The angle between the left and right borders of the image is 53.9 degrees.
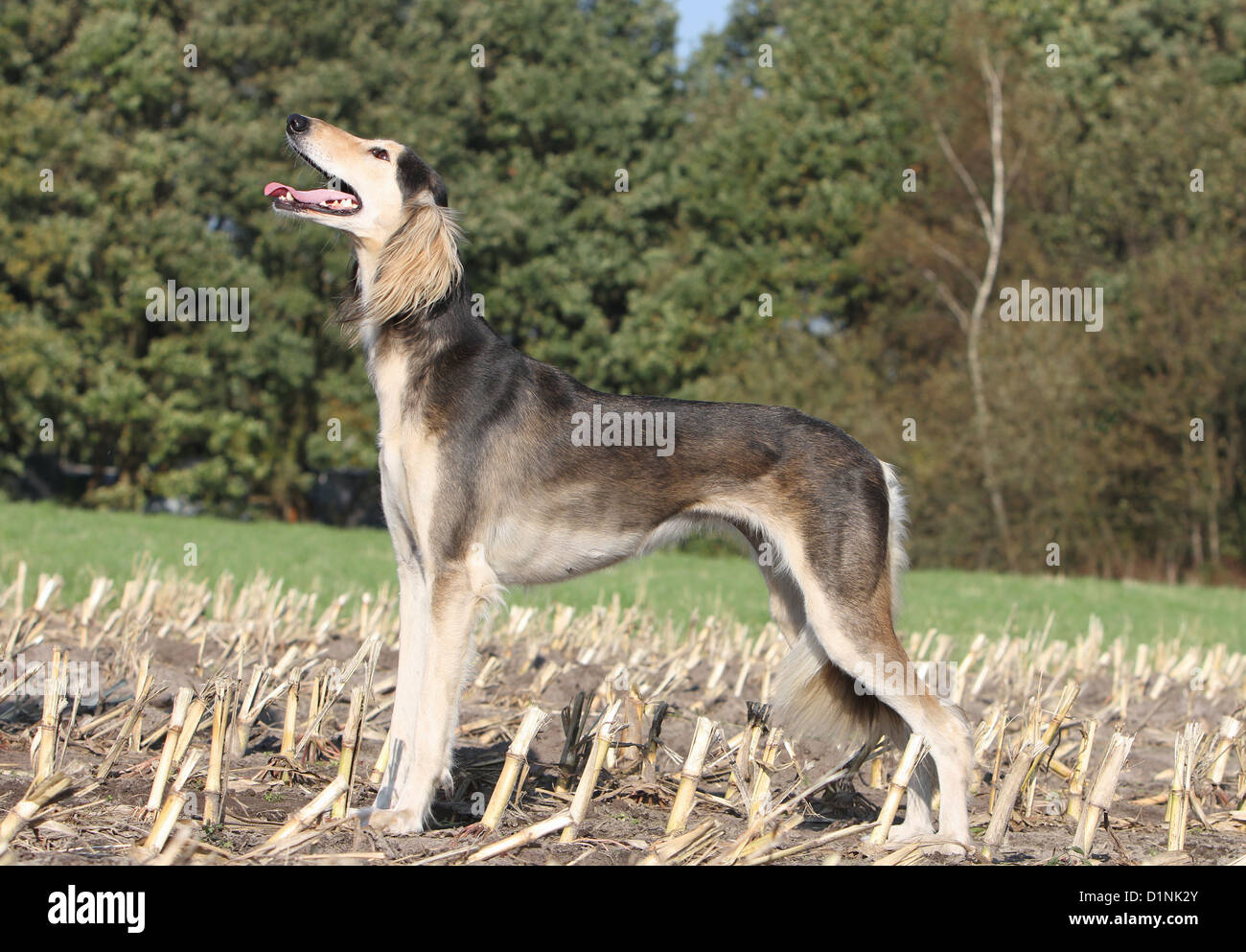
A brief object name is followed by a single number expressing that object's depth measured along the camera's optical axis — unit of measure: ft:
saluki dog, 18.33
